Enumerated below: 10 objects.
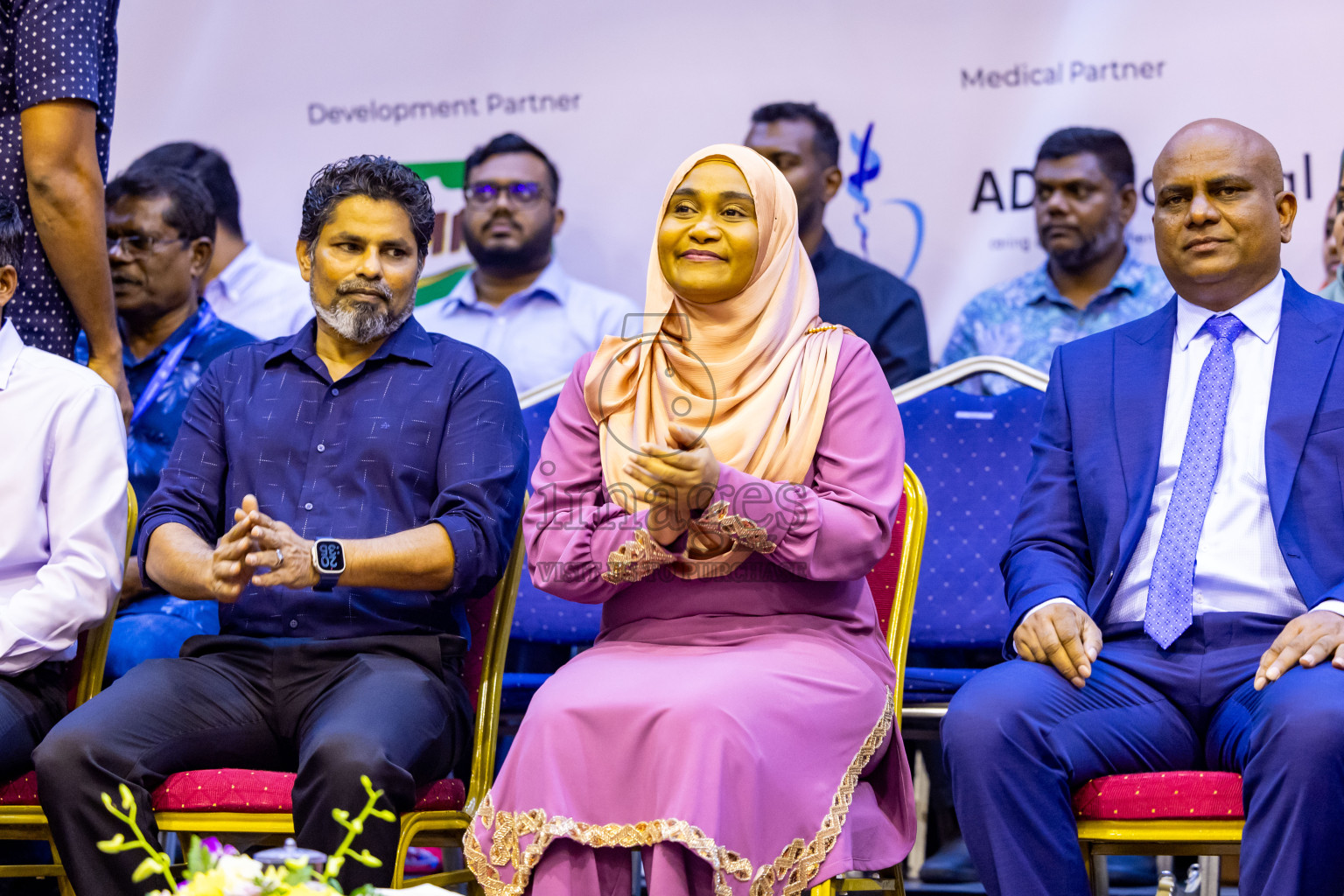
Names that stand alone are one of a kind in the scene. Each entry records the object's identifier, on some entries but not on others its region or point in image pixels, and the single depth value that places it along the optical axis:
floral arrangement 2.74
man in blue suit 4.38
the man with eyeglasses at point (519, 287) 8.04
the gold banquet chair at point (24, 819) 5.11
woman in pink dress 4.27
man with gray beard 4.78
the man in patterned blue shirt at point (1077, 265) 7.39
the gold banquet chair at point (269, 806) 4.83
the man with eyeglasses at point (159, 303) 7.04
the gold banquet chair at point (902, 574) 5.43
